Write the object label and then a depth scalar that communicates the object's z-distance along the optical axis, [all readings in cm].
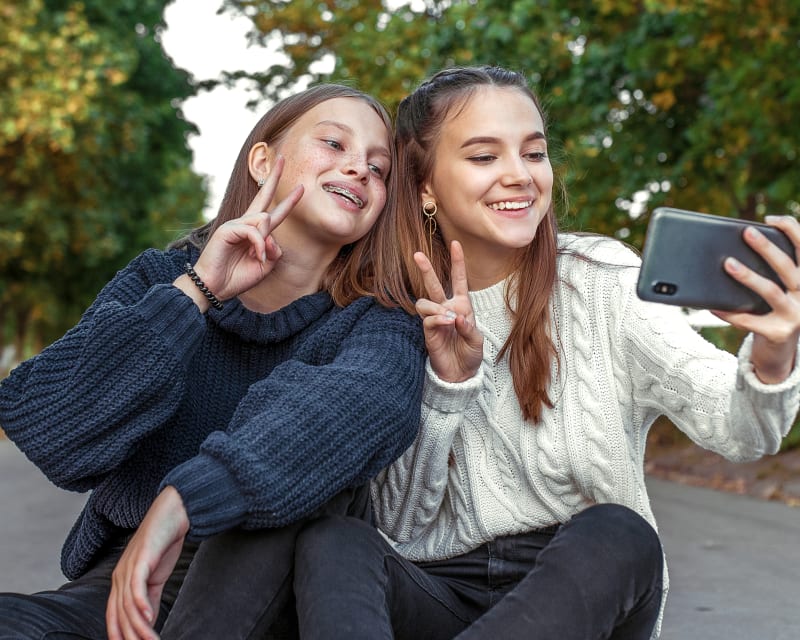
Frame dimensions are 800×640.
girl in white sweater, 237
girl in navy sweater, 239
